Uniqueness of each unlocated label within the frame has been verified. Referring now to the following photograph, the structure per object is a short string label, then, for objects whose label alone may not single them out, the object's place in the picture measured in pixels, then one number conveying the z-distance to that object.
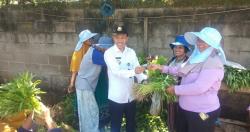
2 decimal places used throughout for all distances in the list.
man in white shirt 2.40
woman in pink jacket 2.04
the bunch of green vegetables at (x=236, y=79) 2.52
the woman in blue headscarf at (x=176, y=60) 2.41
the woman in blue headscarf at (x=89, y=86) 2.62
